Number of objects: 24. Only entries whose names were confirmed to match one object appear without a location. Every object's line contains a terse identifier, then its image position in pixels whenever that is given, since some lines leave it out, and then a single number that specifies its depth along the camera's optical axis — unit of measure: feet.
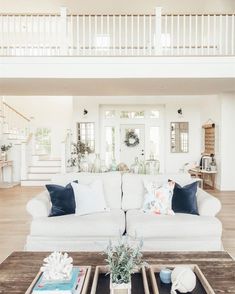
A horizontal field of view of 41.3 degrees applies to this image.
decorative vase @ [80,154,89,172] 14.76
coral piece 6.03
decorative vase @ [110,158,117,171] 15.14
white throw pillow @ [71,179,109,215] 11.71
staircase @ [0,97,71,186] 29.35
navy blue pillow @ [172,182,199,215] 11.72
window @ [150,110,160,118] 33.68
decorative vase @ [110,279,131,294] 5.64
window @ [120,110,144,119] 33.73
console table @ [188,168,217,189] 27.55
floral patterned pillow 11.69
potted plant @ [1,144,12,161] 30.17
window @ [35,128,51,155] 38.60
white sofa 10.64
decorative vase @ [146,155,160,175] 14.24
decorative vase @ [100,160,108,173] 14.67
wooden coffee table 6.21
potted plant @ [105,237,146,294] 5.65
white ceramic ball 5.94
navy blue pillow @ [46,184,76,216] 11.48
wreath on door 33.65
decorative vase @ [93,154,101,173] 14.66
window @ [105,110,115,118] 33.58
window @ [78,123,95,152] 32.50
